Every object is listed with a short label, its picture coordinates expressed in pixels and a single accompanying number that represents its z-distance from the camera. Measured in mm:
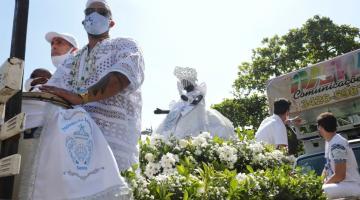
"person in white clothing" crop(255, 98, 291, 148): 5423
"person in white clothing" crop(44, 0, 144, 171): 2342
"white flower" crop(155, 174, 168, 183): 2524
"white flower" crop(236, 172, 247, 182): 2900
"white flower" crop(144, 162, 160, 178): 3123
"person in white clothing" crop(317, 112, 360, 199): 4309
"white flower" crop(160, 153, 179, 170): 3176
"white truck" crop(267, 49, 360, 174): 6906
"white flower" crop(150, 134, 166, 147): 3858
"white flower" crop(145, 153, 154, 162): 3421
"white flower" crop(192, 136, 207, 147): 3742
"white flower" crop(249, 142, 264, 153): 3856
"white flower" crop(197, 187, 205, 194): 2514
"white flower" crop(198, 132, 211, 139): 3927
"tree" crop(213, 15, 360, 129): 23094
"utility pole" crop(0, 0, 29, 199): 1819
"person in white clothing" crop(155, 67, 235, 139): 5918
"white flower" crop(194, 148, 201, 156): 3650
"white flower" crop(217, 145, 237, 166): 3496
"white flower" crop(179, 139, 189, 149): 3768
